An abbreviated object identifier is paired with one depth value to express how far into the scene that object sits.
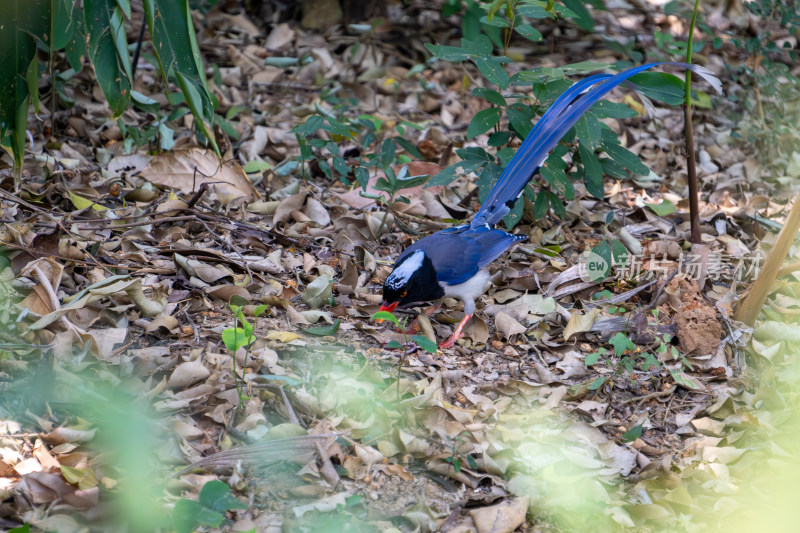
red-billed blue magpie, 7.51
